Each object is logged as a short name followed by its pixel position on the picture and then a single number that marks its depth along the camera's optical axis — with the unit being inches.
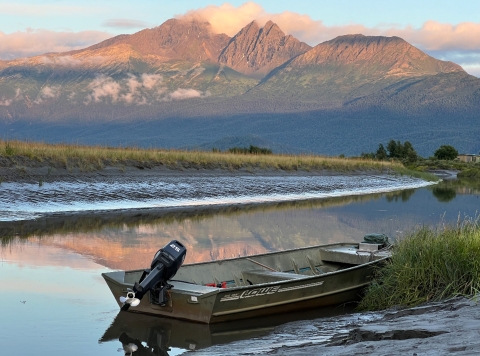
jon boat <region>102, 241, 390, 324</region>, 430.3
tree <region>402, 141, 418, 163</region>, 4014.0
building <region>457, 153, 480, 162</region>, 4849.9
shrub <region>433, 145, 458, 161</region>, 4616.1
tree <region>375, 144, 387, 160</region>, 3756.6
